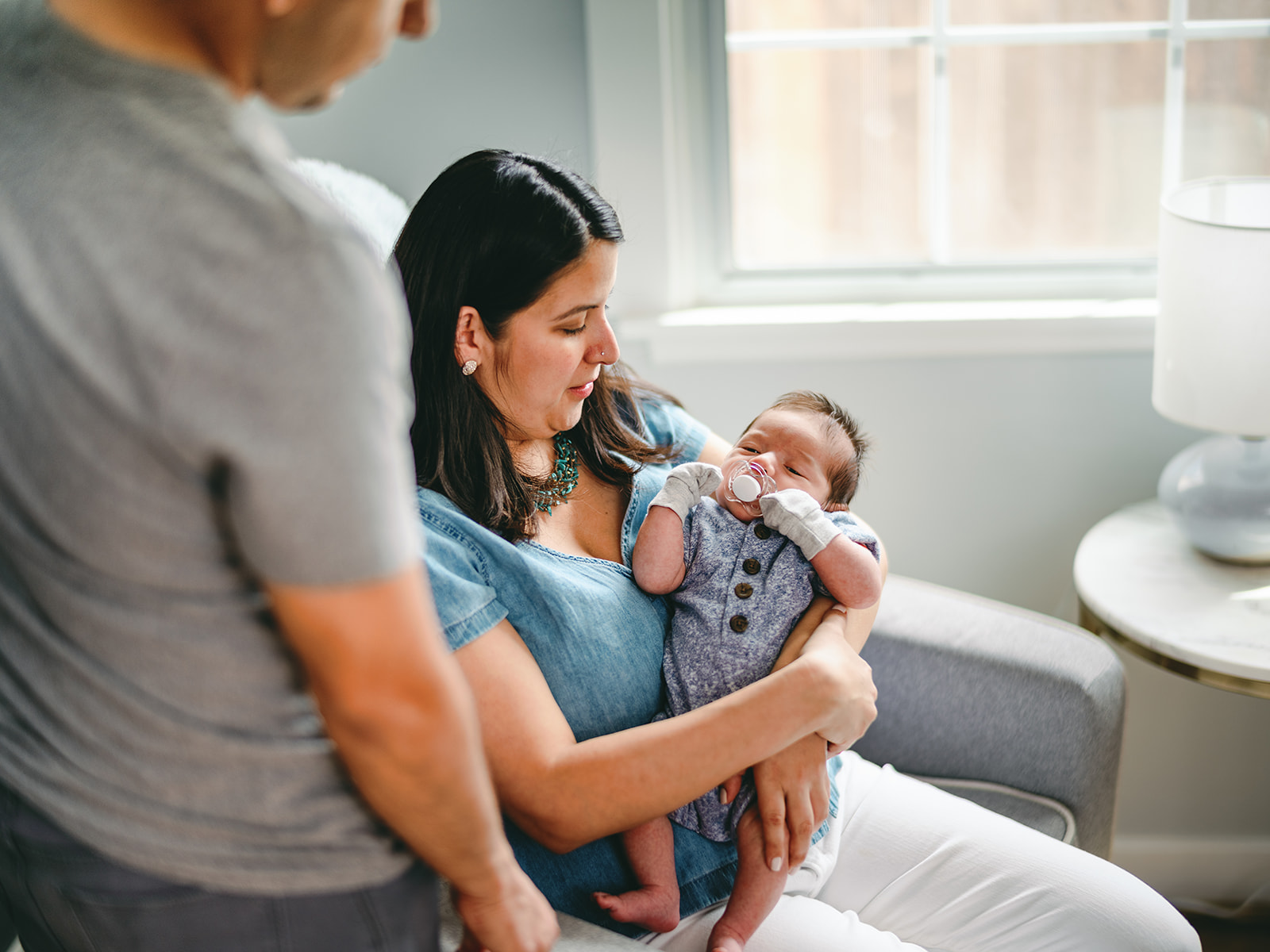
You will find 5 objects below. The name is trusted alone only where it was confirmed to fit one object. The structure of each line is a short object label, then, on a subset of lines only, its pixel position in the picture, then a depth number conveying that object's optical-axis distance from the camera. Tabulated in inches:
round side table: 56.5
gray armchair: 56.9
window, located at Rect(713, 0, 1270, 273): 72.9
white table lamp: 57.2
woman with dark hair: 41.7
